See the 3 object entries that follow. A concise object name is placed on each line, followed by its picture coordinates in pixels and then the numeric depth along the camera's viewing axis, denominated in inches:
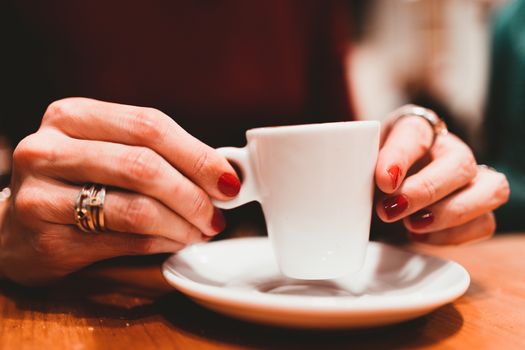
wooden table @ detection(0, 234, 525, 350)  16.1
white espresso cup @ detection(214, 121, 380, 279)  17.7
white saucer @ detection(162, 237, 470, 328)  14.2
